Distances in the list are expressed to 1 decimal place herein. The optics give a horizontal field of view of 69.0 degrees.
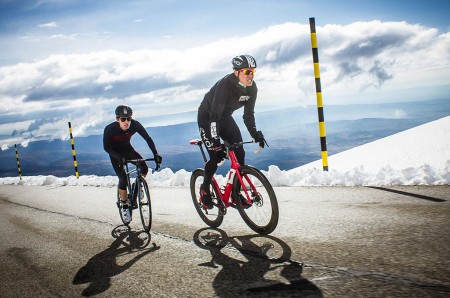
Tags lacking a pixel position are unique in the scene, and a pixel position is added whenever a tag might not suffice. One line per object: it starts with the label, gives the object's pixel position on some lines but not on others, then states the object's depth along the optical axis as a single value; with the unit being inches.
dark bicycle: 192.1
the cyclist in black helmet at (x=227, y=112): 162.9
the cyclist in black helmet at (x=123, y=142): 210.5
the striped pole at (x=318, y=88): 297.1
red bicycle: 147.2
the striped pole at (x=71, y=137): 556.2
